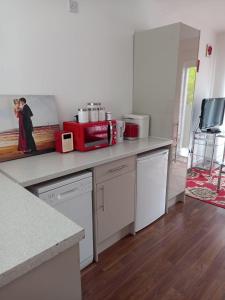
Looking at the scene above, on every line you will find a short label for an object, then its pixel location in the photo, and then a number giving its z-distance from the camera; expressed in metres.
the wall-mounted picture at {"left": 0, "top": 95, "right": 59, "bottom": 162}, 1.67
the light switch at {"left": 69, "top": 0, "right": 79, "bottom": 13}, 1.94
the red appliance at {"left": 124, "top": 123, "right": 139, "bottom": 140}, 2.46
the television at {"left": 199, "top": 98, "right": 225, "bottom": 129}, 3.67
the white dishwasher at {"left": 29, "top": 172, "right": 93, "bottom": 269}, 1.43
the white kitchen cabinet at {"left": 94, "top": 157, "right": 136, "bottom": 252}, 1.79
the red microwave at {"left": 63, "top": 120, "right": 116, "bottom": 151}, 1.92
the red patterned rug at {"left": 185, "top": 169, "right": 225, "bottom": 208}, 3.05
